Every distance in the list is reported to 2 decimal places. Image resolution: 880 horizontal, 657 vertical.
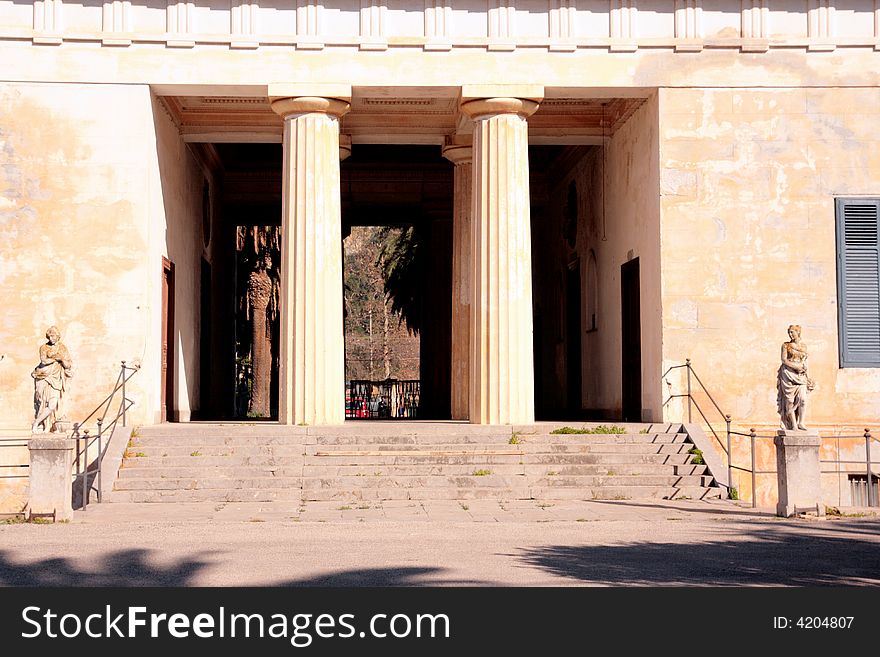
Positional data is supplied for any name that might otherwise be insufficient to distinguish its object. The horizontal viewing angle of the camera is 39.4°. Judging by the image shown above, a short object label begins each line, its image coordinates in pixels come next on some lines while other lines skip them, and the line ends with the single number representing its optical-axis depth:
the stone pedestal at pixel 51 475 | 15.52
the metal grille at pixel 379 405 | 41.76
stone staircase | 17.81
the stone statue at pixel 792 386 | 16.69
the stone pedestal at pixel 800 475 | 16.28
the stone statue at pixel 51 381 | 16.34
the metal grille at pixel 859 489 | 21.27
